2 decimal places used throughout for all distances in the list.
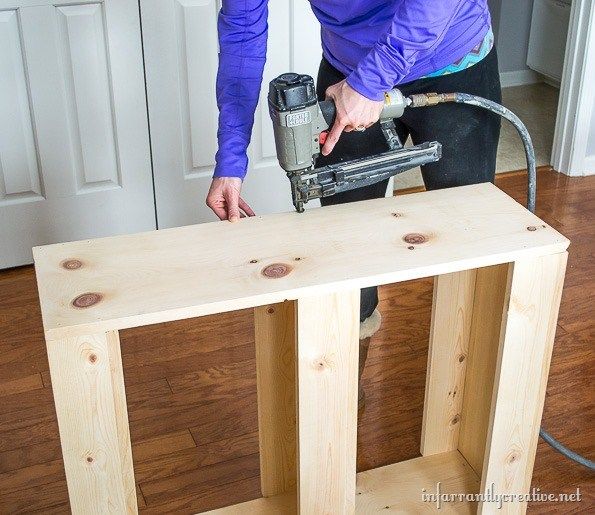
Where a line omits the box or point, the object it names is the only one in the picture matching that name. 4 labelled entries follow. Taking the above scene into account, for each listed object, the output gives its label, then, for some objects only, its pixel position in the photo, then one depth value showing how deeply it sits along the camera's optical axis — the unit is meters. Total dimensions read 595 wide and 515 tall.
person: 1.44
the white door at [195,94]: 2.48
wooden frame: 1.25
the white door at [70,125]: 2.36
